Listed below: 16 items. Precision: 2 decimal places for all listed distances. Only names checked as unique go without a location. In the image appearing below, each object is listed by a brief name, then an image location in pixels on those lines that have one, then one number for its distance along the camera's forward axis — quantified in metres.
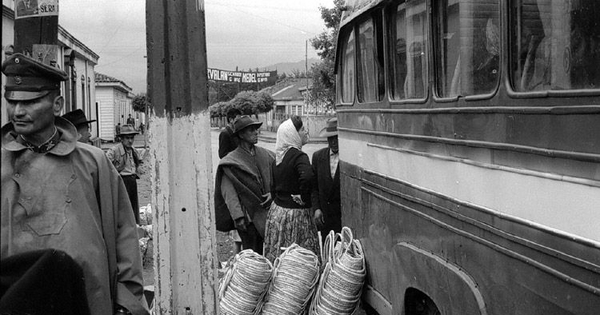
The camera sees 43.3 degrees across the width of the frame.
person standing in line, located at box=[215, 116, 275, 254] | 7.49
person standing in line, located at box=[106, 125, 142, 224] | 10.26
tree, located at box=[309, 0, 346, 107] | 33.38
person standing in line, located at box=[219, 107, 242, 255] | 9.98
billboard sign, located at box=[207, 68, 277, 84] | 68.06
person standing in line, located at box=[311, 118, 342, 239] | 7.32
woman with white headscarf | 7.16
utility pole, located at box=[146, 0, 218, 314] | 3.55
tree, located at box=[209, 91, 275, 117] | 65.30
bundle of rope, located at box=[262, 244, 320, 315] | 6.07
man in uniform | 3.16
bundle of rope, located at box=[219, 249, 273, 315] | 5.94
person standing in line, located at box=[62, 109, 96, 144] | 4.36
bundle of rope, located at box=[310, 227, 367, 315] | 5.85
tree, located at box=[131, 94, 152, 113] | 70.19
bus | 2.68
